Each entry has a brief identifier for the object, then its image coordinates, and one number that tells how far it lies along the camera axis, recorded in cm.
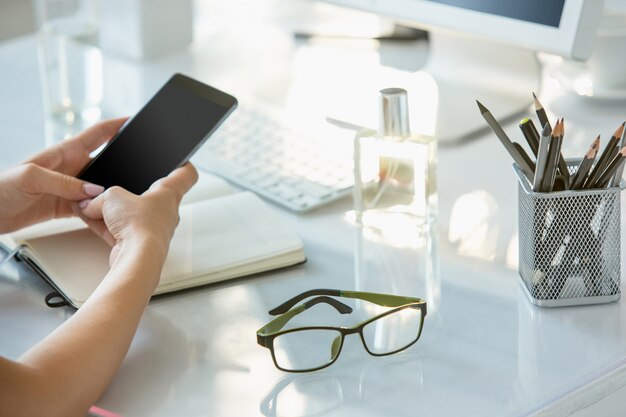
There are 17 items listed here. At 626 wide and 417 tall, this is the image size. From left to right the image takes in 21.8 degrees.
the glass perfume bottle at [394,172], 156
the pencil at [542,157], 136
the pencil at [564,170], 141
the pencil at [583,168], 138
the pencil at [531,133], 141
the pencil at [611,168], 136
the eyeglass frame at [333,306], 135
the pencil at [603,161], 138
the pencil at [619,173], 139
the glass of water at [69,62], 191
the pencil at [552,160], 136
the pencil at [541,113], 140
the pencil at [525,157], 143
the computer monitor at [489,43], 161
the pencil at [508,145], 142
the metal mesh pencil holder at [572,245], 139
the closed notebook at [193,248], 147
